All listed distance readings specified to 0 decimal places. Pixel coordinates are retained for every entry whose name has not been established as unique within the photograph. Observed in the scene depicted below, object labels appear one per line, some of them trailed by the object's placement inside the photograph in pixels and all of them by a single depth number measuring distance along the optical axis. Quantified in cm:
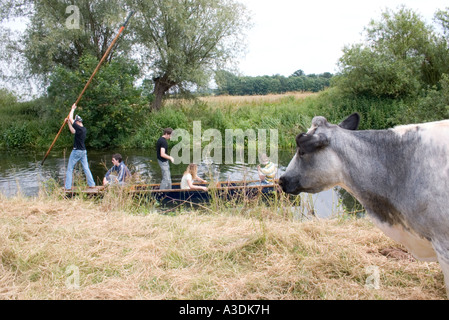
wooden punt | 805
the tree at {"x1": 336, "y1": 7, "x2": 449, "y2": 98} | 2108
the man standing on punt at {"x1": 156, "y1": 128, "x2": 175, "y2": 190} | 946
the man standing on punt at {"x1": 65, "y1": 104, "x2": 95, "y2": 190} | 959
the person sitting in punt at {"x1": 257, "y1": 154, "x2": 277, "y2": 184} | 935
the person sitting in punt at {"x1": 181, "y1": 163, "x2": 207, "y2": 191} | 891
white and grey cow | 258
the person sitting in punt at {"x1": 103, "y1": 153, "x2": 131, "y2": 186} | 814
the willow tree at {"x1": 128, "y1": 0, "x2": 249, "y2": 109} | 2136
